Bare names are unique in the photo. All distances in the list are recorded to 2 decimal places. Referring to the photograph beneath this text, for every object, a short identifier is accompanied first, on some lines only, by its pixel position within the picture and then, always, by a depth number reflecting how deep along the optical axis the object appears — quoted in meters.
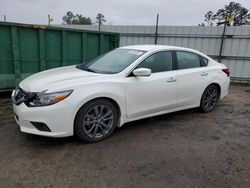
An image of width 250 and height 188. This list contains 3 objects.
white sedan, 2.78
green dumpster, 4.89
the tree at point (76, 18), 45.19
